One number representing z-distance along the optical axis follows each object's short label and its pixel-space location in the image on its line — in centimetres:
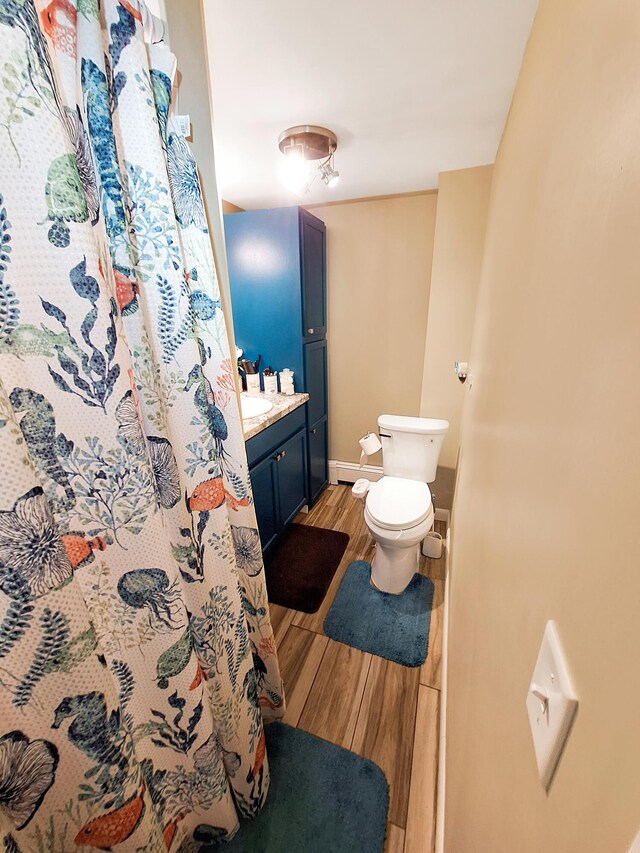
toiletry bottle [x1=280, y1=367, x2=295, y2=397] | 228
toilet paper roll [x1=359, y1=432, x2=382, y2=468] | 216
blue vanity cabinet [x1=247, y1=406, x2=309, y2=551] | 177
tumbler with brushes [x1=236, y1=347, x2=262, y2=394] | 230
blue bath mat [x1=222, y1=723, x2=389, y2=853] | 99
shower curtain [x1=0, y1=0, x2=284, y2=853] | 48
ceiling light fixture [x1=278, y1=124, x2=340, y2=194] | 142
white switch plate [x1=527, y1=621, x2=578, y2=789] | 30
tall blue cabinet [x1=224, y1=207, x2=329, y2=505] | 210
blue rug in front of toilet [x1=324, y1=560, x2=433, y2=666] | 153
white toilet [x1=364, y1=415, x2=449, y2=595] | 166
